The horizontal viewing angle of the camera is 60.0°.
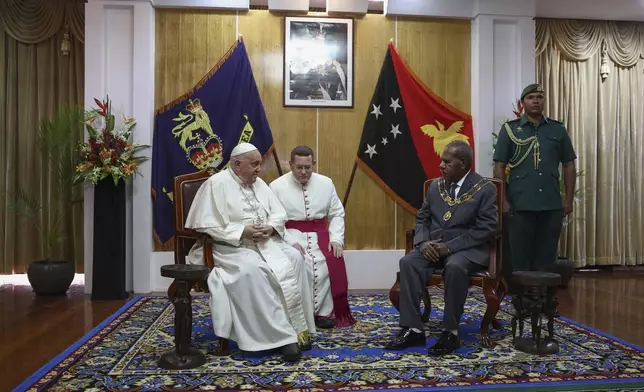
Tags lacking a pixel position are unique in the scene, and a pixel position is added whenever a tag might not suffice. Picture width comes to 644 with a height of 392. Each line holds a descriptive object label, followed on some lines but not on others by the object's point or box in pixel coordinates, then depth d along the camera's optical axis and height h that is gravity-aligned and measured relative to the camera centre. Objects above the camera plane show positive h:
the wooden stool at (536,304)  3.23 -0.67
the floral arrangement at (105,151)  4.91 +0.36
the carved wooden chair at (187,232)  3.44 -0.26
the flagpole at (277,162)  5.59 +0.29
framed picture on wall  5.64 +1.32
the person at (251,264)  3.22 -0.45
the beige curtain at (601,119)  6.54 +0.88
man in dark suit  3.33 -0.32
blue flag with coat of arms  5.43 +0.62
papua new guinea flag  5.71 +0.62
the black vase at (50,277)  5.11 -0.79
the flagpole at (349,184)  5.69 +0.08
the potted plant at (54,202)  5.14 -0.12
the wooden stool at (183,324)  3.00 -0.73
